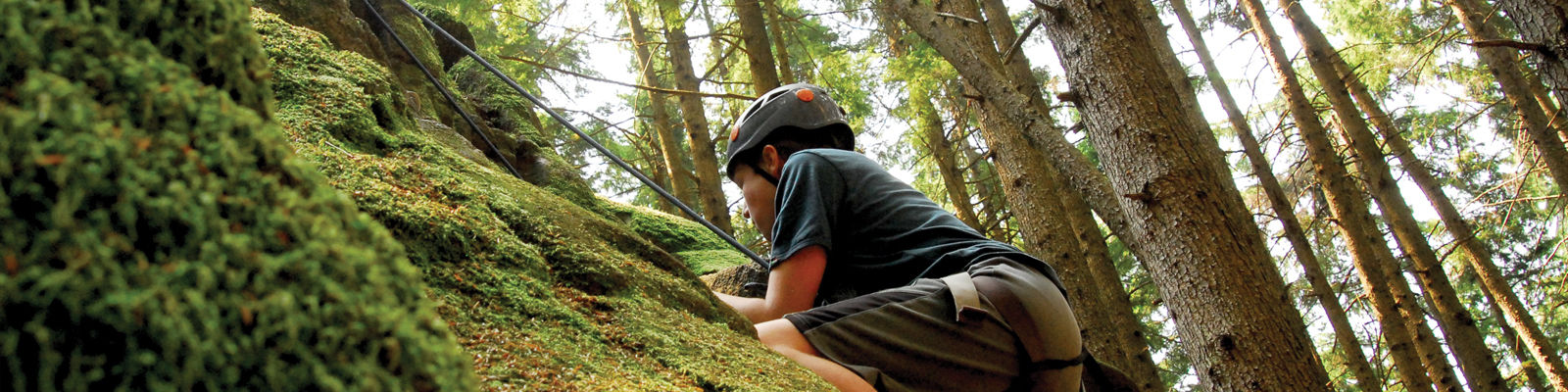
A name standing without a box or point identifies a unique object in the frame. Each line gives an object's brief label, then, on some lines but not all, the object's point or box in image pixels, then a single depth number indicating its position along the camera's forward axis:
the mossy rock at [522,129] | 4.83
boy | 2.54
